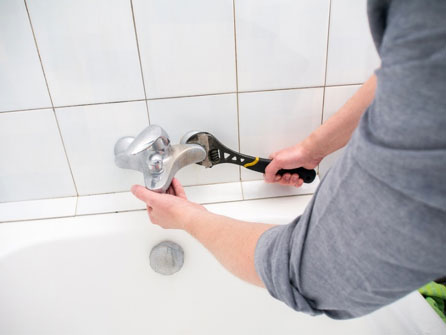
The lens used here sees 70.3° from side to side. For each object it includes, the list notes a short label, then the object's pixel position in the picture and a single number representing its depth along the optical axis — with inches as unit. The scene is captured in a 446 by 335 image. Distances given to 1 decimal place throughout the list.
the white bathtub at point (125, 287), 30.0
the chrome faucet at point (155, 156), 22.7
